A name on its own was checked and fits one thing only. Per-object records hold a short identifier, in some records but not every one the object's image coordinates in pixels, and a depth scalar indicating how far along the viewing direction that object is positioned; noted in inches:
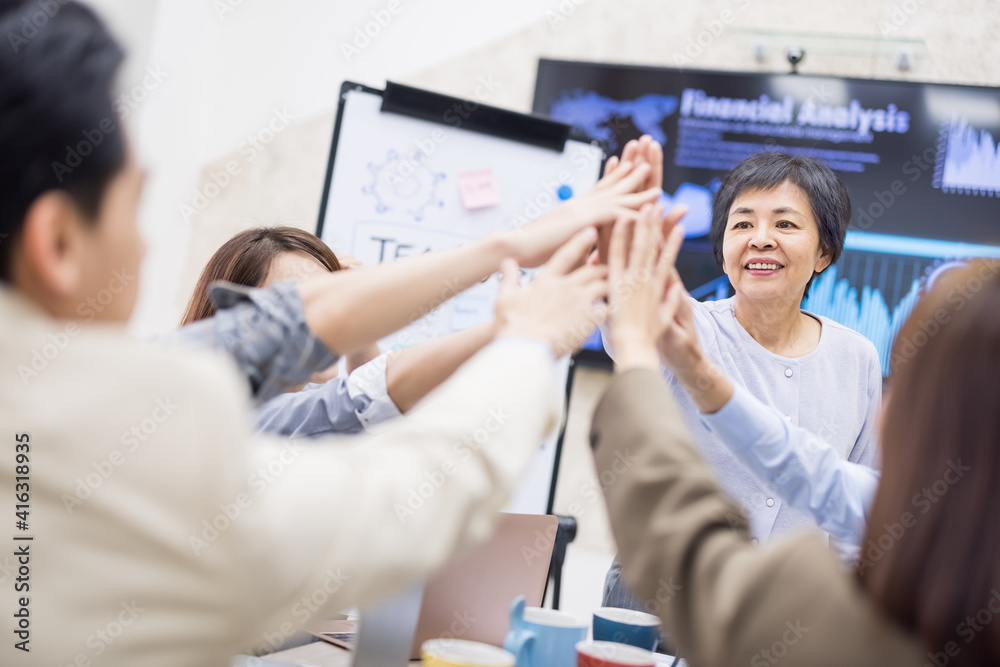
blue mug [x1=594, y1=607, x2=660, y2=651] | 43.5
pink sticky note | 117.9
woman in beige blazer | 24.9
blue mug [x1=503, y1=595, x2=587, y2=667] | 39.9
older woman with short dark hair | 64.1
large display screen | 123.2
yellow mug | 35.9
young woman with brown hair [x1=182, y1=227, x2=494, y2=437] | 43.3
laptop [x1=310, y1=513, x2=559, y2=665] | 43.7
